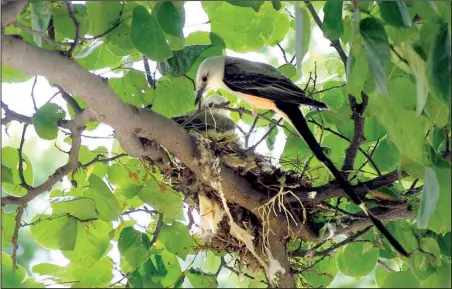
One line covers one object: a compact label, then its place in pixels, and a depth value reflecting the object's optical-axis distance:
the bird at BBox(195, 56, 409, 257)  4.68
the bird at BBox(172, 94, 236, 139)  5.68
